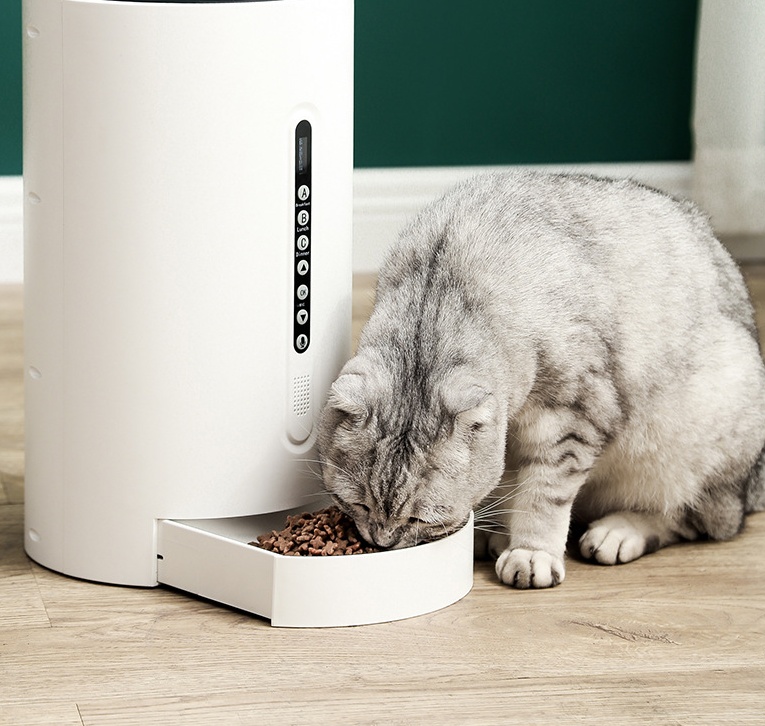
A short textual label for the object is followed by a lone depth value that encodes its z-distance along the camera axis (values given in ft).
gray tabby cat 5.17
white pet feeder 5.14
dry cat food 5.20
